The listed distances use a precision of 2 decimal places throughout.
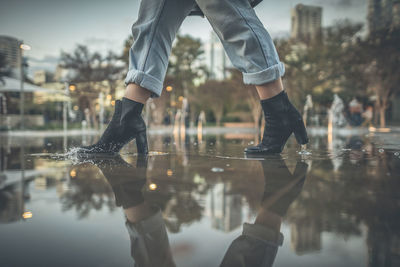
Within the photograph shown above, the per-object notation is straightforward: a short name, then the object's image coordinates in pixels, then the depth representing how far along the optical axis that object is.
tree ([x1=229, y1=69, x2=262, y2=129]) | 21.18
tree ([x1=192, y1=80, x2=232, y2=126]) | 34.06
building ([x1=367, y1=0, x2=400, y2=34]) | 20.47
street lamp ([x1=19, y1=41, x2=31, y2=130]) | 13.12
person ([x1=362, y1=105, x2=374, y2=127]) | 20.75
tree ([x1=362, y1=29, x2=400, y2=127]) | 19.31
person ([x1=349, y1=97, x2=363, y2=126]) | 22.33
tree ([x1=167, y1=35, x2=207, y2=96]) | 29.08
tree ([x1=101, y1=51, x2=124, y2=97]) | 24.33
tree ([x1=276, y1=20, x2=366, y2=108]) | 22.06
